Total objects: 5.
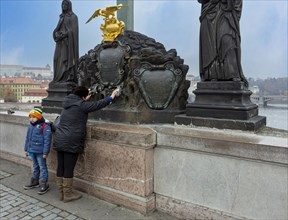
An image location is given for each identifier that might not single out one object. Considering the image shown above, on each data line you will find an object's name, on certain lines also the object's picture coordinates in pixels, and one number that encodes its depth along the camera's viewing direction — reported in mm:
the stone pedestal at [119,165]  3922
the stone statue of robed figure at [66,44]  7039
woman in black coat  4141
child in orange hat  4668
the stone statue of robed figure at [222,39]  4219
